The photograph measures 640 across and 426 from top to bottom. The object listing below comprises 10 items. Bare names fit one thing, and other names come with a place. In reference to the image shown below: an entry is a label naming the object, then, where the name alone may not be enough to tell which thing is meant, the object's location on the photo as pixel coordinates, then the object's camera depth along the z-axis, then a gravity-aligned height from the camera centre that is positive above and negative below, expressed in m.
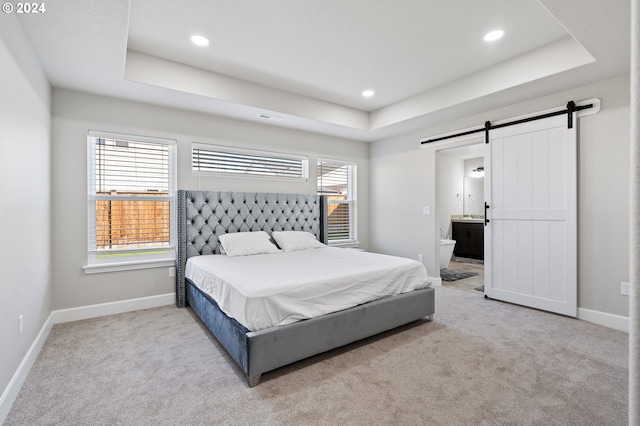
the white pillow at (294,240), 4.21 -0.39
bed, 2.16 -0.79
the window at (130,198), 3.51 +0.16
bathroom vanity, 6.69 -0.55
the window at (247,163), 4.12 +0.68
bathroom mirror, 7.56 +0.35
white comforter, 2.22 -0.57
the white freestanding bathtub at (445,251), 5.80 -0.74
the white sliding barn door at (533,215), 3.33 -0.05
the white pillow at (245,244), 3.77 -0.39
